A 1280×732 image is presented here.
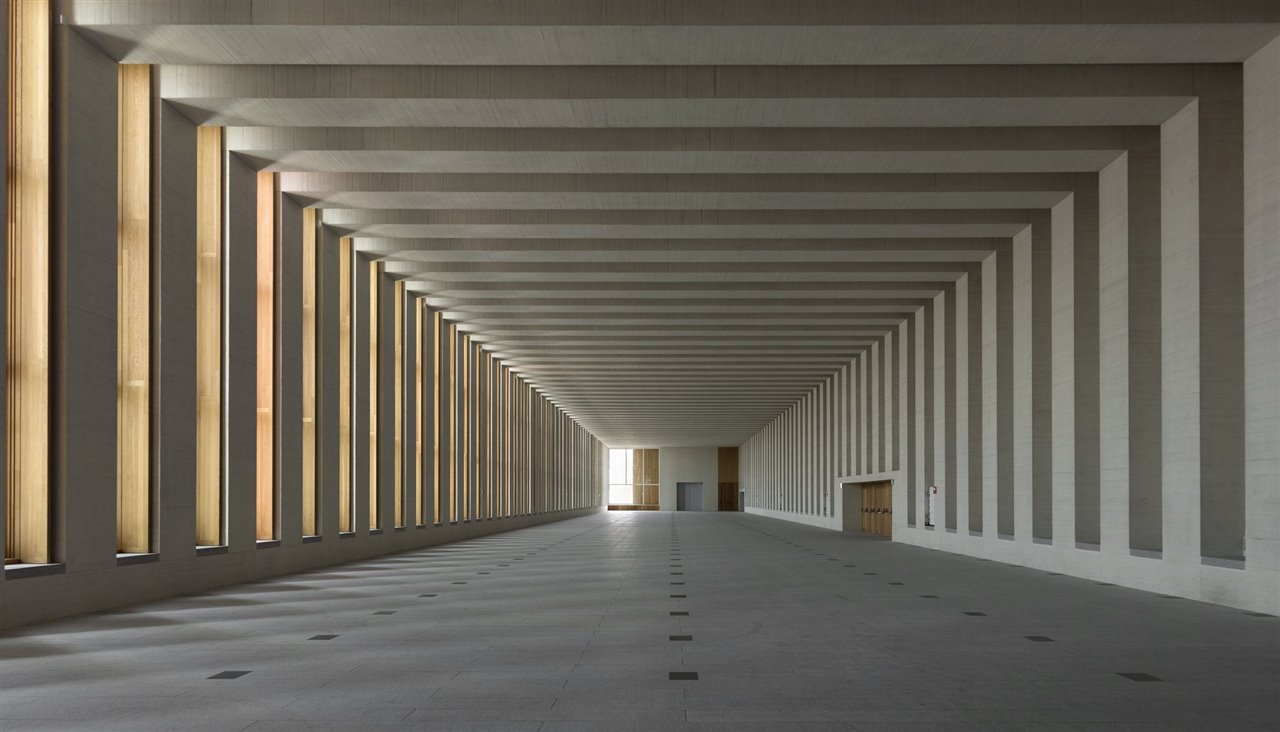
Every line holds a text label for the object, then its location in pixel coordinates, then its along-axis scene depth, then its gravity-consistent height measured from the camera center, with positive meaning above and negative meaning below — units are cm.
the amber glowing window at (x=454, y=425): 2719 -64
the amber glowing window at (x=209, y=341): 1278 +76
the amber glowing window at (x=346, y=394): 1825 +13
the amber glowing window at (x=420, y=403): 2359 -5
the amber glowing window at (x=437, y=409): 2484 -19
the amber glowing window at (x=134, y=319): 1109 +89
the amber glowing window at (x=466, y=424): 2844 -66
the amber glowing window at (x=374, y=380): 2000 +41
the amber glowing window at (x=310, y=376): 1634 +40
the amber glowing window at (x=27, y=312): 930 +82
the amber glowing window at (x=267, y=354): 1477 +68
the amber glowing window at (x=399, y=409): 2194 -17
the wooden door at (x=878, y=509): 2838 -317
